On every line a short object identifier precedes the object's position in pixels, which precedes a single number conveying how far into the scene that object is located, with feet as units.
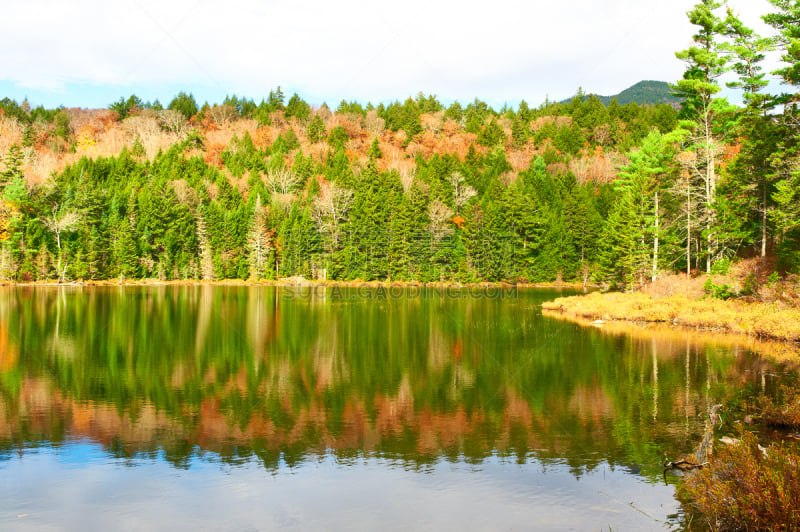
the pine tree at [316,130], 358.43
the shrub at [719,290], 106.11
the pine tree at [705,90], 115.96
